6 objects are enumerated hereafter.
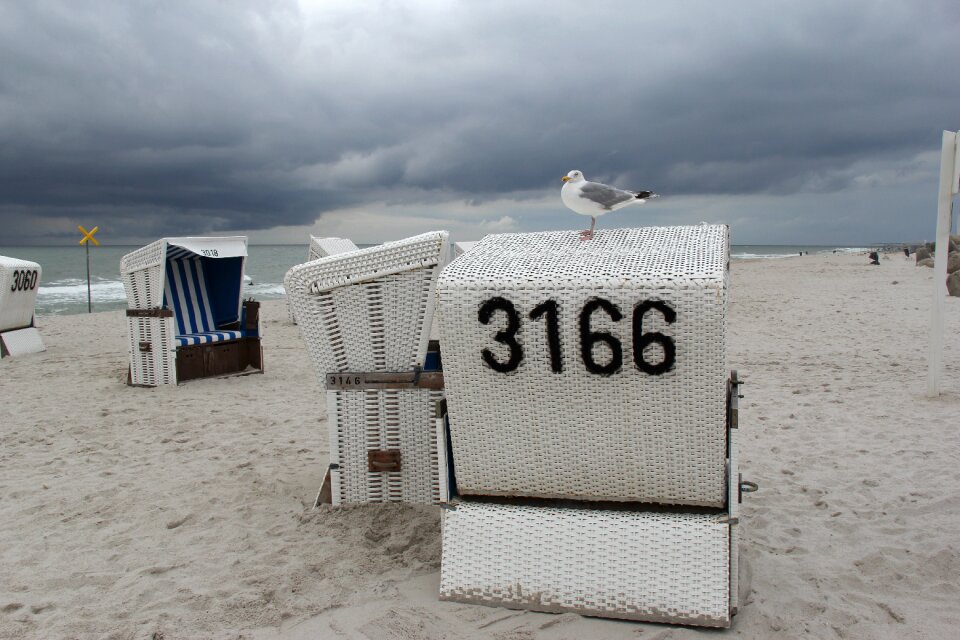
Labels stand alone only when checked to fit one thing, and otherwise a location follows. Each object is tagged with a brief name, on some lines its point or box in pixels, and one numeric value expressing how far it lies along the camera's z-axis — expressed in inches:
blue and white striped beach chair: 301.1
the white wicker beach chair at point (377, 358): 136.6
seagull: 135.9
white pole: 238.5
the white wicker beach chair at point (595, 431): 102.3
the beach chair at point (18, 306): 388.5
